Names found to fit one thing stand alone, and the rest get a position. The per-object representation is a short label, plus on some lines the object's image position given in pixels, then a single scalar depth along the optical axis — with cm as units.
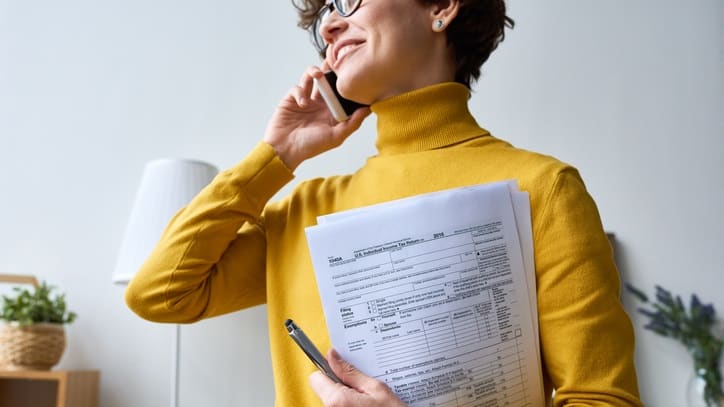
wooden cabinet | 184
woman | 76
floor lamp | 169
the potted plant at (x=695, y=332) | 168
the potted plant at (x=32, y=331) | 182
